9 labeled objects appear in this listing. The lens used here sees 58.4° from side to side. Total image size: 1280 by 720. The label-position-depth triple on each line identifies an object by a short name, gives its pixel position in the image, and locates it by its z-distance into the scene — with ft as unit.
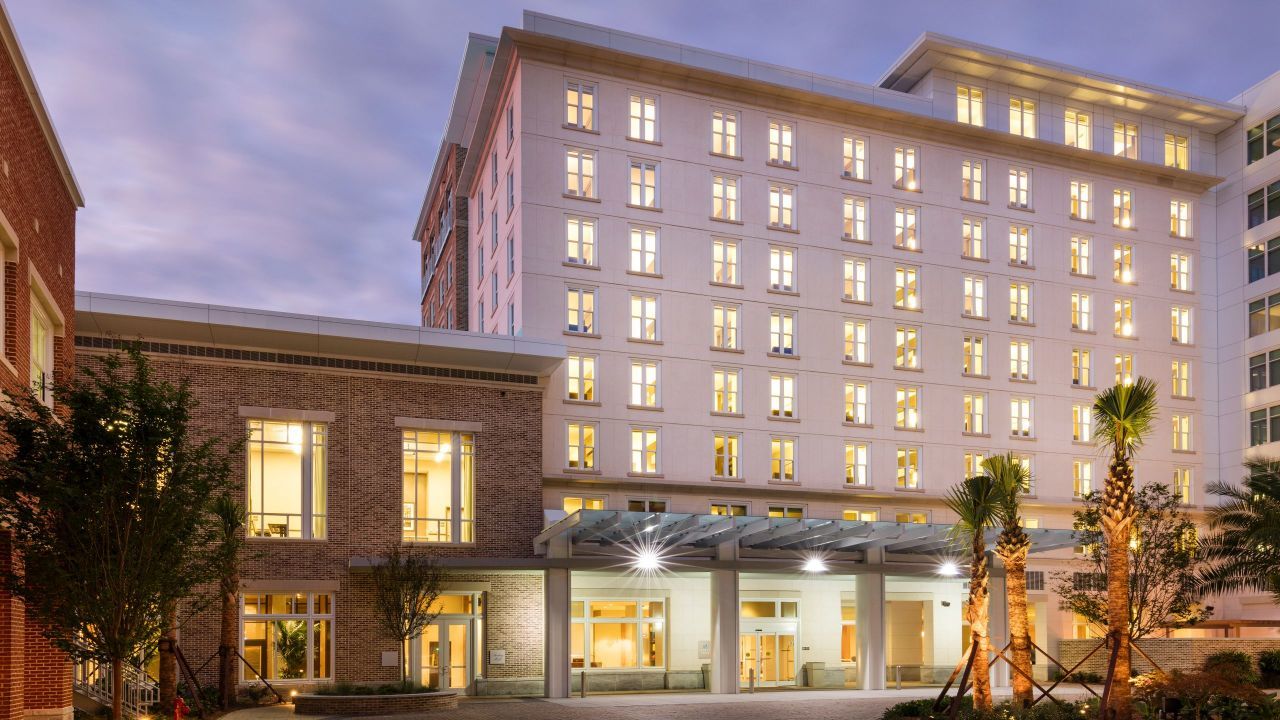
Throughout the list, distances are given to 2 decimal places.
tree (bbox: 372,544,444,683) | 108.68
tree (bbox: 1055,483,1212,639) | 118.73
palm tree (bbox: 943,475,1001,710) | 78.95
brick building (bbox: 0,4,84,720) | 63.00
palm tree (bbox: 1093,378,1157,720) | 73.10
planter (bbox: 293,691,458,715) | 94.48
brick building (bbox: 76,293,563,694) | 111.55
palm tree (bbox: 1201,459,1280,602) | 109.70
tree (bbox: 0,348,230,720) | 56.75
